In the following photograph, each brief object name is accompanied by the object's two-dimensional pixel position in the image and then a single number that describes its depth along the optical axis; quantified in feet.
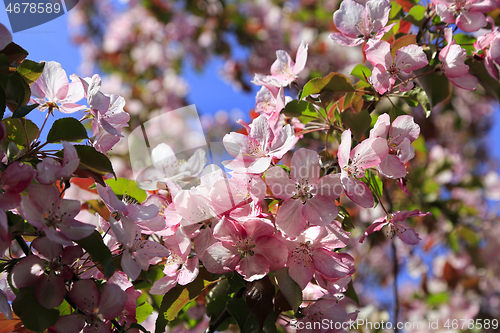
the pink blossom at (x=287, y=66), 2.65
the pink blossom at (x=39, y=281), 2.34
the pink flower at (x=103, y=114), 2.46
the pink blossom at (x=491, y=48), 2.59
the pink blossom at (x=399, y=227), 2.52
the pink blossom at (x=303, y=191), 2.41
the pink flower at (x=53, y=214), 2.31
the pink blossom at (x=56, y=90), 2.48
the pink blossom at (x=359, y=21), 2.60
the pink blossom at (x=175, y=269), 2.46
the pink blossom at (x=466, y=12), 2.62
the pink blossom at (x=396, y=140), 2.46
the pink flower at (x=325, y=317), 2.48
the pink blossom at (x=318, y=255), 2.44
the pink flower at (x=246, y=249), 2.41
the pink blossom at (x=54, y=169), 2.32
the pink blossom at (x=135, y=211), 2.41
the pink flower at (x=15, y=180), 2.30
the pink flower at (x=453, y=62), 2.56
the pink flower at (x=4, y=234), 2.27
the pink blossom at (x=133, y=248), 2.38
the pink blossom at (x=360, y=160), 2.43
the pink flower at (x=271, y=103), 2.58
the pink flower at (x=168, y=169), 2.58
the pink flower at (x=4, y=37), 2.36
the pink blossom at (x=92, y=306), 2.36
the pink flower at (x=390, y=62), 2.50
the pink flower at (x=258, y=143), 2.47
